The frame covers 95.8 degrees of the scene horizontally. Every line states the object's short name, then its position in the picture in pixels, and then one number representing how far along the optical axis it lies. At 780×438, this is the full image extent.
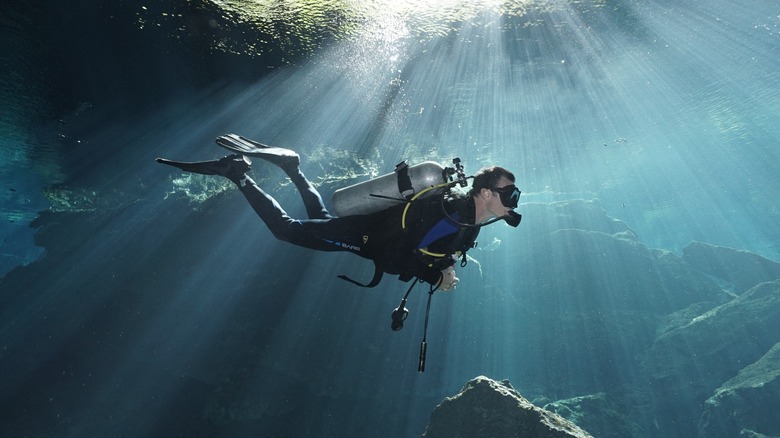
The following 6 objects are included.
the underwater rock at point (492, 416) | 8.27
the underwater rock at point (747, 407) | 17.48
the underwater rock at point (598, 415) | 19.27
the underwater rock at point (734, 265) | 36.09
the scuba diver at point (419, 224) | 4.15
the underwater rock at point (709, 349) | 22.12
